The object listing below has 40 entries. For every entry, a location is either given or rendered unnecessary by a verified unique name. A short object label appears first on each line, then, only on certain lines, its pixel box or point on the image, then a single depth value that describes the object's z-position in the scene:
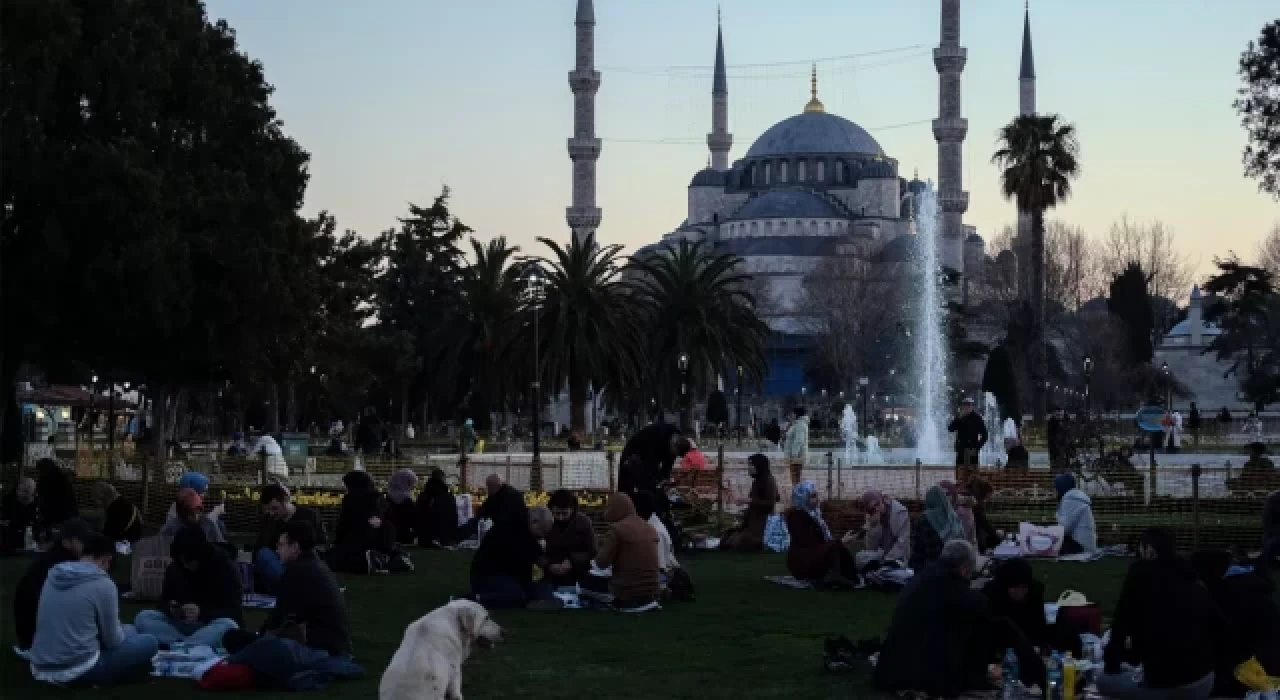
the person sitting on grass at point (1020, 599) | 9.74
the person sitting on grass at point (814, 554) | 14.24
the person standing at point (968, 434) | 23.39
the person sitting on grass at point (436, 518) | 18.22
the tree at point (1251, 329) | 33.91
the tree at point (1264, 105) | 30.55
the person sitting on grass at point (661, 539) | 13.73
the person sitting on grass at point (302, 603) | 9.70
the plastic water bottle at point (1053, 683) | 9.12
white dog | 7.41
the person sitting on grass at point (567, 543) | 13.41
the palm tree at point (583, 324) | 39.66
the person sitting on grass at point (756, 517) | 17.98
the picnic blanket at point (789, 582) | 14.43
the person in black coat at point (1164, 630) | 8.95
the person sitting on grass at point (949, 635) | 9.12
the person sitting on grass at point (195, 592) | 10.39
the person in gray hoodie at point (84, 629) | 9.41
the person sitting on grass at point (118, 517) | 15.21
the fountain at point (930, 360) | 43.72
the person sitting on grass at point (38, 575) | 9.85
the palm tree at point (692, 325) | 43.03
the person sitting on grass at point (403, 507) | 17.98
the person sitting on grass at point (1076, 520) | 16.91
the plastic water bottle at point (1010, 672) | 9.42
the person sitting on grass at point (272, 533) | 12.70
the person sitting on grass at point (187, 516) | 12.45
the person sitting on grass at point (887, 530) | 14.42
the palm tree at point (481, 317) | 46.69
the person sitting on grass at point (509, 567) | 12.93
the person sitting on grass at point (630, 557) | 12.70
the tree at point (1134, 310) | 71.19
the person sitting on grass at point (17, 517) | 16.81
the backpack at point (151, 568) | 12.82
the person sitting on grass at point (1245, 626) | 9.24
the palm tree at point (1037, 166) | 46.72
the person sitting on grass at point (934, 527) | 13.07
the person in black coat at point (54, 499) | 17.20
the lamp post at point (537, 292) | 39.13
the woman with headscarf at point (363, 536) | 15.27
